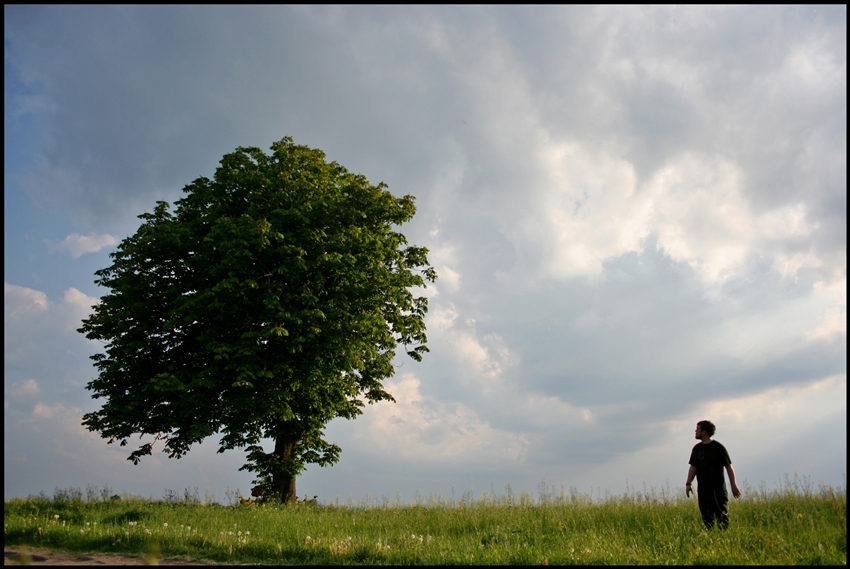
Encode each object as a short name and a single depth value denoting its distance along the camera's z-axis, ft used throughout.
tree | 59.06
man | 35.40
